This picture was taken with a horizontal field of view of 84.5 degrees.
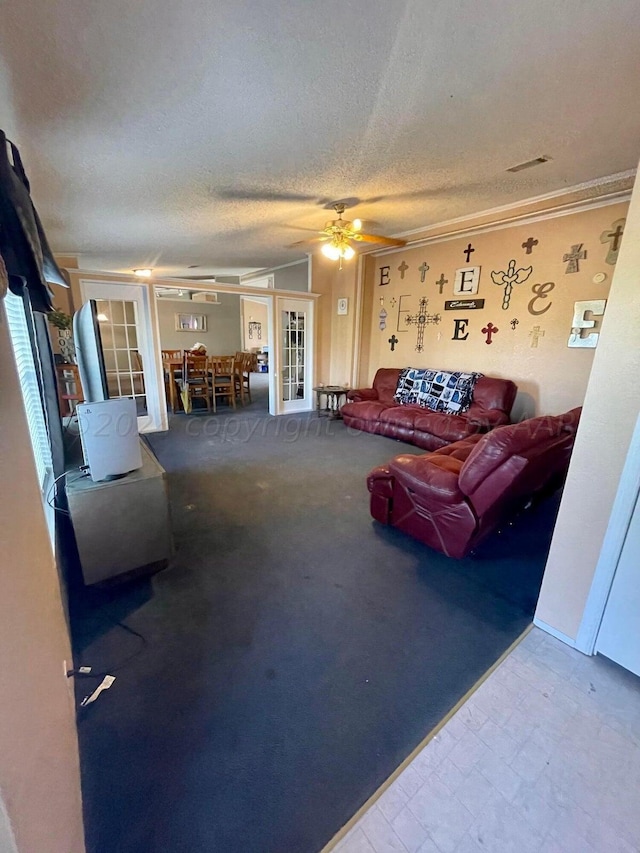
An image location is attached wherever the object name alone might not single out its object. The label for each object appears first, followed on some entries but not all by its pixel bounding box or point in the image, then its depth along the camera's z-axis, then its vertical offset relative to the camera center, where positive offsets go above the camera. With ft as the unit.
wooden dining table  20.28 -2.04
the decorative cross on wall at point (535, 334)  13.19 +0.28
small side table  18.94 -3.57
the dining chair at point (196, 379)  19.99 -2.61
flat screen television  6.04 -0.42
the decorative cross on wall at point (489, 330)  14.53 +0.42
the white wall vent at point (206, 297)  30.63 +2.99
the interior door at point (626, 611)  4.66 -3.56
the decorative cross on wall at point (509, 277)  13.40 +2.43
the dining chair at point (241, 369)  21.53 -2.18
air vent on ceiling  8.91 +4.46
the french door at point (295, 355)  19.42 -1.12
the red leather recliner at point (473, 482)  6.16 -2.76
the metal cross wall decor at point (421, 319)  16.63 +0.92
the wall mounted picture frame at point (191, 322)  30.96 +0.85
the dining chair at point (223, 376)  20.31 -2.44
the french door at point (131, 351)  15.23 -0.95
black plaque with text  14.92 +1.49
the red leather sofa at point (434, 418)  13.43 -3.22
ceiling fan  11.55 +3.27
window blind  5.71 -0.92
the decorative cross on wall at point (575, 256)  11.88 +2.85
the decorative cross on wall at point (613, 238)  11.02 +3.25
